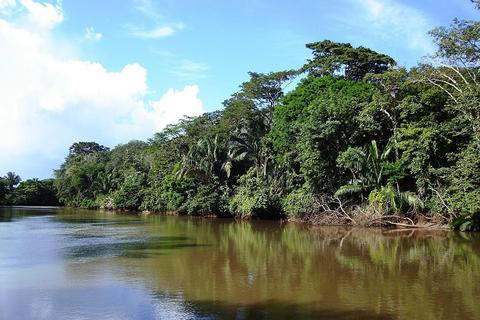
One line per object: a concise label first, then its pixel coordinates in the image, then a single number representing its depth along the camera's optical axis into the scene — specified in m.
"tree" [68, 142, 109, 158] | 85.28
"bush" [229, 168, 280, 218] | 34.78
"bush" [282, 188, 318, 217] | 30.84
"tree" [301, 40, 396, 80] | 35.84
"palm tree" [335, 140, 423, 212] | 26.36
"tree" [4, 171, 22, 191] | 78.79
